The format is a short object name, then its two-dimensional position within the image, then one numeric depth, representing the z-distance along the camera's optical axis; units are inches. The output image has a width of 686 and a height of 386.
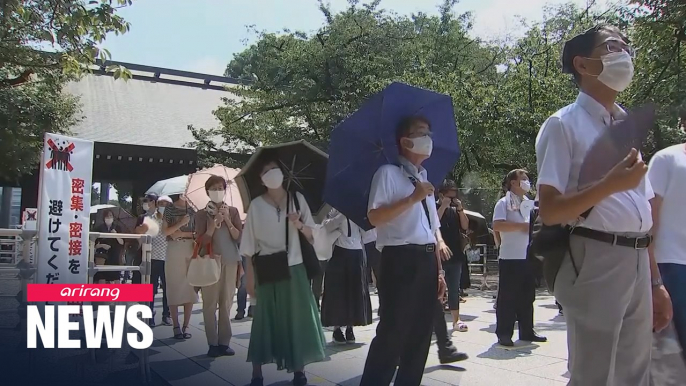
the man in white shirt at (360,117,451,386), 135.7
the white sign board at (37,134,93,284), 224.4
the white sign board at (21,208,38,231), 598.7
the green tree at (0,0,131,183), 245.8
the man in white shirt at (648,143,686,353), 125.6
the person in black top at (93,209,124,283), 350.9
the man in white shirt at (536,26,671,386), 87.6
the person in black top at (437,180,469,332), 261.9
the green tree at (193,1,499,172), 543.5
